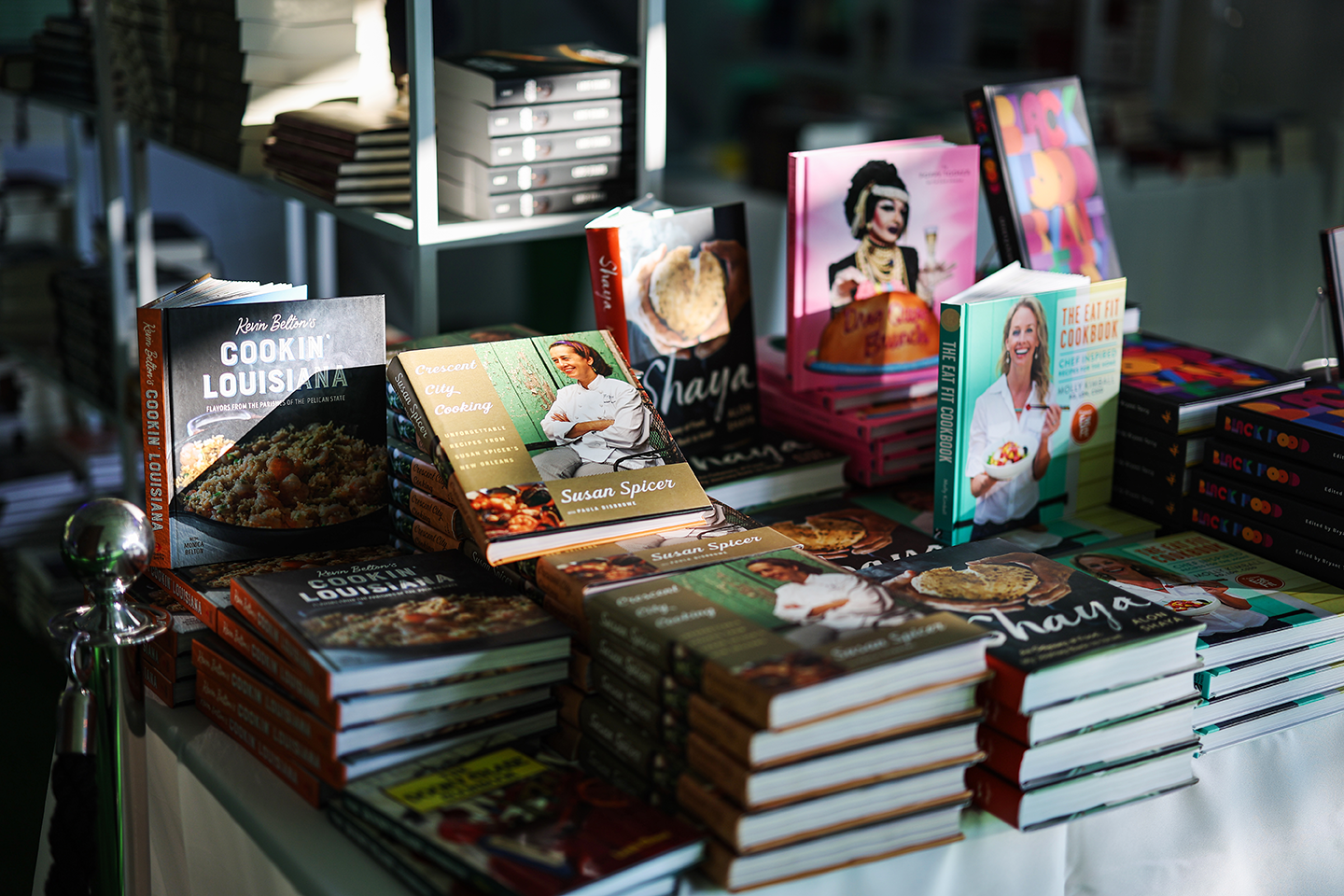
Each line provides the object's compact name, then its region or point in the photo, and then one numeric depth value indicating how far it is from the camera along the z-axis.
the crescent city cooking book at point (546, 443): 1.18
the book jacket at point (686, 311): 1.50
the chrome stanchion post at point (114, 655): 0.94
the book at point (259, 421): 1.26
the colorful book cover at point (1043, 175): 1.72
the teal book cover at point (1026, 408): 1.40
